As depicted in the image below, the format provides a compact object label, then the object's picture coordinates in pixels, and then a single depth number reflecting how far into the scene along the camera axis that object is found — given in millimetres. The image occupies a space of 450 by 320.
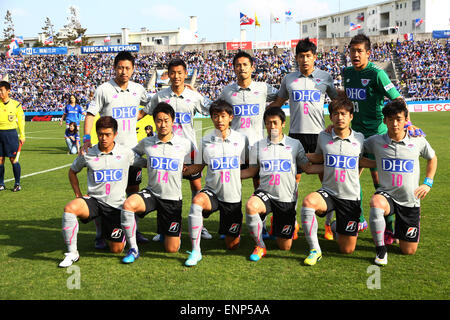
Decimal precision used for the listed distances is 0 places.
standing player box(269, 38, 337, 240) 5848
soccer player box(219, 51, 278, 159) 5852
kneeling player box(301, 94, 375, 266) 5020
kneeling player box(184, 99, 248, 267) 5234
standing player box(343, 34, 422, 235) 5586
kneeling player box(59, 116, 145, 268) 5148
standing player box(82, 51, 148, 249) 5742
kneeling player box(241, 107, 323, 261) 5219
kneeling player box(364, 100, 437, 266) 4965
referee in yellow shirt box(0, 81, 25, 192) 9461
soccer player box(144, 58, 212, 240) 5922
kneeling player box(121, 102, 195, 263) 5238
